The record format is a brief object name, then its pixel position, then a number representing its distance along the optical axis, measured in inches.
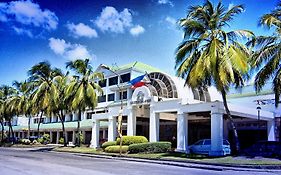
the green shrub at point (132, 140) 1278.3
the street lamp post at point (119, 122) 1164.9
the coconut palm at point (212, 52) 948.6
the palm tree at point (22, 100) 2197.3
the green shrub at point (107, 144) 1373.0
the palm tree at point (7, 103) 2336.4
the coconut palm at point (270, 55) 854.5
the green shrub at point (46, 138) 2382.0
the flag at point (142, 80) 1423.5
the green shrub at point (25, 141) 2113.7
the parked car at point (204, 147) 1080.5
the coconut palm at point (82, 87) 1611.7
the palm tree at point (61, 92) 1768.1
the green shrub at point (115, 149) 1229.1
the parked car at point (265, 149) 882.6
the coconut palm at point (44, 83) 1818.8
